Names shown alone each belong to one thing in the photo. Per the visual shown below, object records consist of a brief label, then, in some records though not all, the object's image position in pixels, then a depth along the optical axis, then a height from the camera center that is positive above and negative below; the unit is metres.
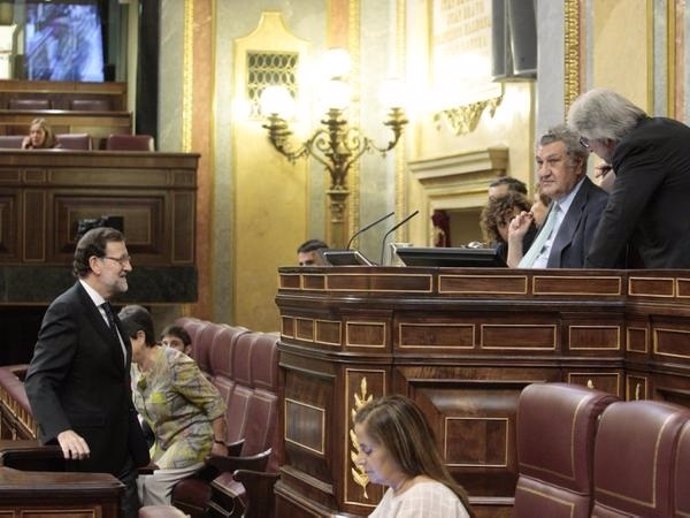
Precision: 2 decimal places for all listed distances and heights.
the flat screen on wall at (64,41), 18.58 +2.70
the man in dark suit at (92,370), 4.72 -0.37
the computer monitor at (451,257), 4.75 +0.01
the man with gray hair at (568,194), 4.80 +0.21
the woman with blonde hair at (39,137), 11.54 +0.91
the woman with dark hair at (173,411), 6.18 -0.65
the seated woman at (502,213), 5.76 +0.18
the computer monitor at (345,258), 4.91 +0.00
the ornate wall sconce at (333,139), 11.48 +0.96
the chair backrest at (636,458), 2.95 -0.41
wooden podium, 4.47 -0.26
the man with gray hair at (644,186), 4.46 +0.22
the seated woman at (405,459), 3.10 -0.42
